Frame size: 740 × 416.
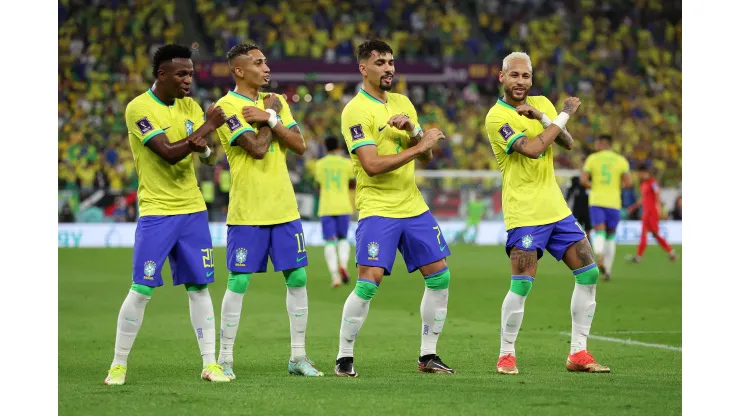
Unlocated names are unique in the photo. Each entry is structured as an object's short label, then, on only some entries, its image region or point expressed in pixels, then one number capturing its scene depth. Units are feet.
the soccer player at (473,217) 172.83
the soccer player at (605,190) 106.42
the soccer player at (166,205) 44.47
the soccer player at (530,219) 47.96
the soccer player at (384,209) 46.83
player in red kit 126.31
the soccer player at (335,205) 103.59
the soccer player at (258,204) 46.50
